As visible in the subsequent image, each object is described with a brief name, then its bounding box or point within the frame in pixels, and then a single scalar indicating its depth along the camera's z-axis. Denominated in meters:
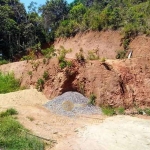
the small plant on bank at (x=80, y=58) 8.99
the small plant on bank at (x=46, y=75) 9.14
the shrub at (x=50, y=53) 9.49
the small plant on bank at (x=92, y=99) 8.21
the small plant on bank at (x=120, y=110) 8.02
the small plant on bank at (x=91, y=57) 9.54
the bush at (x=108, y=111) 7.85
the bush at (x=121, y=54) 11.91
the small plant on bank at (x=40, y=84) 9.18
